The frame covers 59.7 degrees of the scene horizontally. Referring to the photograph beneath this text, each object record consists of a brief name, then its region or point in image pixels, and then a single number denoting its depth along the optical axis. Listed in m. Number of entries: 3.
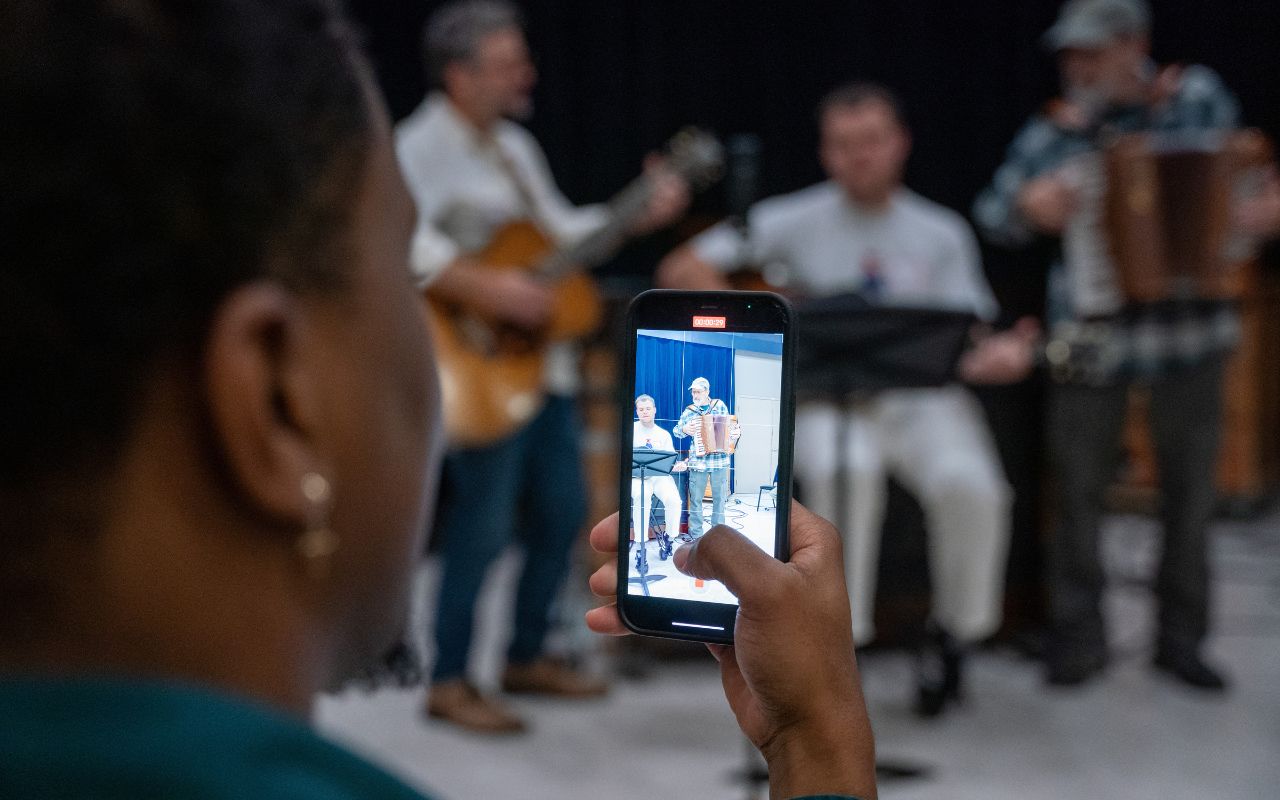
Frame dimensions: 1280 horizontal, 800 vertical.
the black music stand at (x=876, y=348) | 2.10
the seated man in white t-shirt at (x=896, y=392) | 2.59
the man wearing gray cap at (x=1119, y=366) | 2.79
